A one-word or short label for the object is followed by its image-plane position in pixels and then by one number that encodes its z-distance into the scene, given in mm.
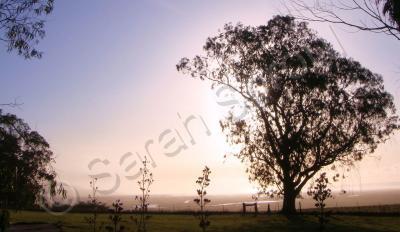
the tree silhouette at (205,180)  17953
